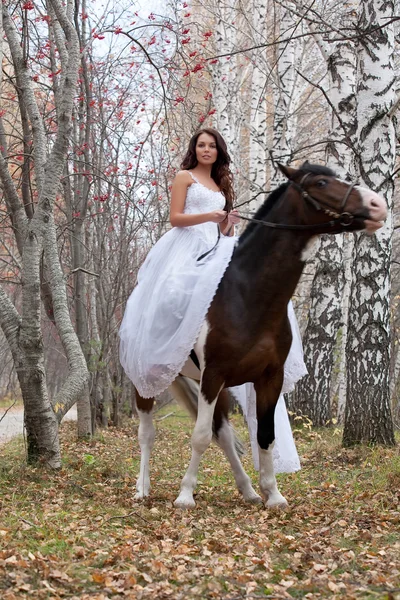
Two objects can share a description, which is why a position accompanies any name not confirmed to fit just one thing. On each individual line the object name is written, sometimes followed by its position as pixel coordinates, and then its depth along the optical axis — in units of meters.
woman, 5.14
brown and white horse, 4.78
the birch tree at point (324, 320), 10.34
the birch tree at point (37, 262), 6.18
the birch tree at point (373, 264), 7.02
